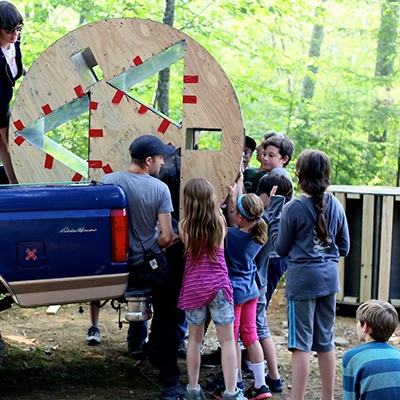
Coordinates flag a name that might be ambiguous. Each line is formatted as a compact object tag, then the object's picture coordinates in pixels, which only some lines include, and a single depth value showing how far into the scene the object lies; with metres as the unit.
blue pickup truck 7.31
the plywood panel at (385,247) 13.34
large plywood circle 8.75
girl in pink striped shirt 8.01
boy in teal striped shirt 5.60
